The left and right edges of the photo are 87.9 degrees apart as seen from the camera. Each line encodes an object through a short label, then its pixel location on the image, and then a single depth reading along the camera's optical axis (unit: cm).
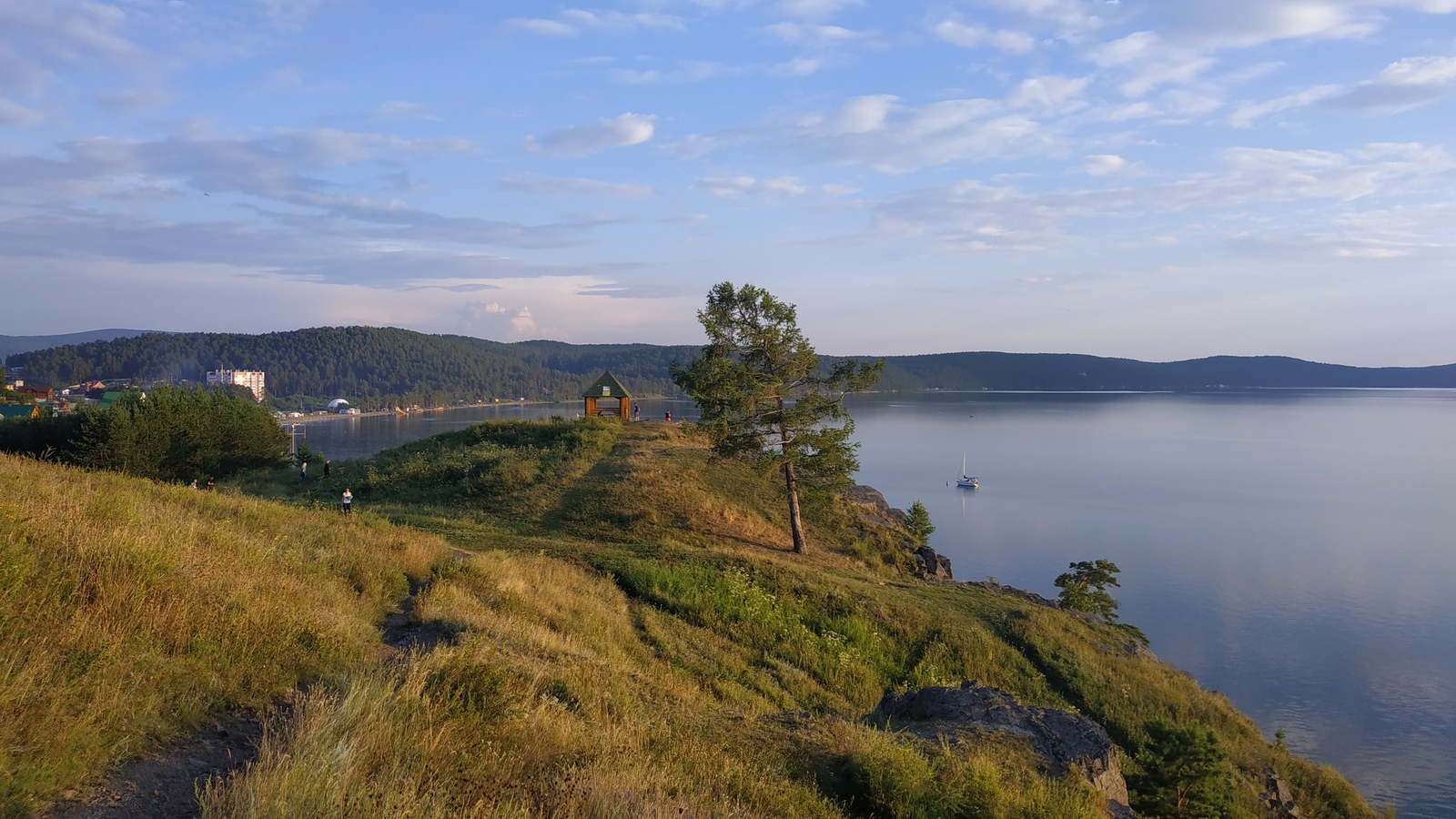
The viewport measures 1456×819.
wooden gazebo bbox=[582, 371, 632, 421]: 4794
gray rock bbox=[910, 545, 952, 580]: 2972
